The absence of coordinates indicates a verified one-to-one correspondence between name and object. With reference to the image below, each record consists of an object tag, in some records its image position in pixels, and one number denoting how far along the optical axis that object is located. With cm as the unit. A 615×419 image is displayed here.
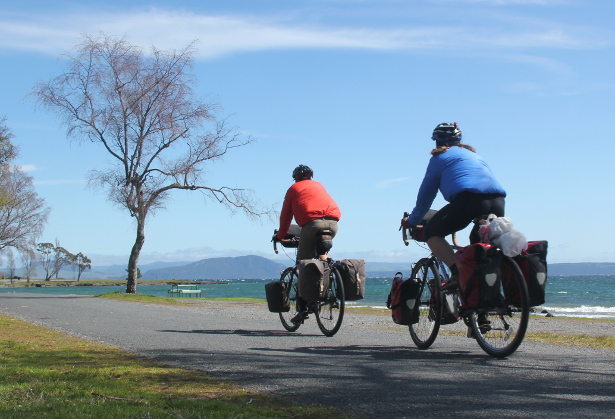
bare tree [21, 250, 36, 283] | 5772
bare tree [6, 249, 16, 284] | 6045
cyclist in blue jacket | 538
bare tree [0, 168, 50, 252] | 5318
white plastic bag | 502
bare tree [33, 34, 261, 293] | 2577
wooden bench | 4419
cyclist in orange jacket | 791
